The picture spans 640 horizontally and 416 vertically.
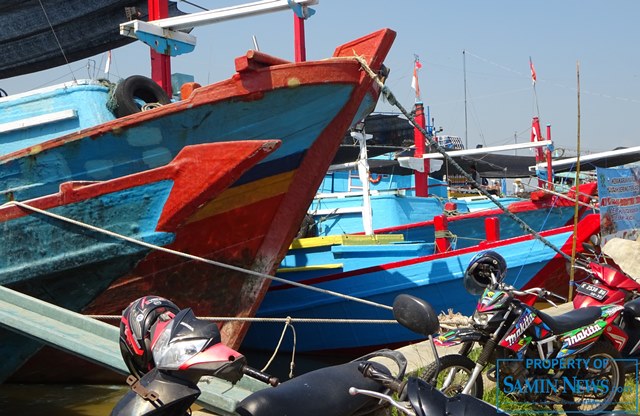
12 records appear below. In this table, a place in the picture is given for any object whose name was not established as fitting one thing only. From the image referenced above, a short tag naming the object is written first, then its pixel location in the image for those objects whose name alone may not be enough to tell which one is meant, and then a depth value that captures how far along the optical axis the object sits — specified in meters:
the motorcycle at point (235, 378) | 1.87
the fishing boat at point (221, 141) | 5.61
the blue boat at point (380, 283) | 8.36
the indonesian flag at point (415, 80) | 15.34
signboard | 6.99
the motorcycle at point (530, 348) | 4.04
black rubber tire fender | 6.30
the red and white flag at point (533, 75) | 18.41
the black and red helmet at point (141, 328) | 2.07
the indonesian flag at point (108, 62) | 10.72
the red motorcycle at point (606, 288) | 4.93
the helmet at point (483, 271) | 4.32
